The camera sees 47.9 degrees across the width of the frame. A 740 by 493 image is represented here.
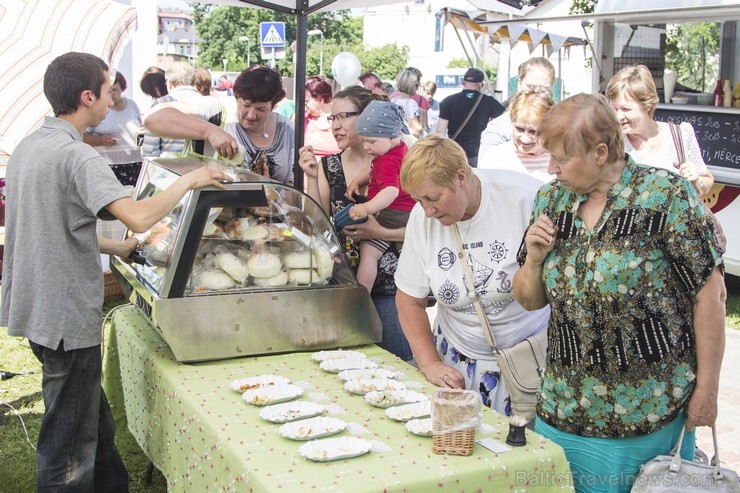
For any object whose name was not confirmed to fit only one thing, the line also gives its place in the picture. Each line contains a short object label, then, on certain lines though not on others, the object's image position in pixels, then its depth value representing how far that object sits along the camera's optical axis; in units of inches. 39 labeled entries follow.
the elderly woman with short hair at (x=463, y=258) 104.4
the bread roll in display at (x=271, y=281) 121.2
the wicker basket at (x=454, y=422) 82.6
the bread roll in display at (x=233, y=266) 119.9
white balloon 525.0
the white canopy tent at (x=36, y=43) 175.0
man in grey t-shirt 110.0
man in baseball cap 360.5
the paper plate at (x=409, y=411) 93.6
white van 1690.5
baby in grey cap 134.4
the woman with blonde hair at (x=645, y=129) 155.9
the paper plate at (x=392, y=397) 98.0
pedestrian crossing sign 666.2
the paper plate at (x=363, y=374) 108.1
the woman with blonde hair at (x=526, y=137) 144.9
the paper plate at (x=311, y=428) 88.0
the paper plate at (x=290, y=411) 93.2
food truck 262.1
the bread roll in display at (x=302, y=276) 123.3
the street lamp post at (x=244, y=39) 2157.2
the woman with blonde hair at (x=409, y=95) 388.8
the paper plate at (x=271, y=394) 98.5
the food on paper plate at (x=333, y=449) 82.5
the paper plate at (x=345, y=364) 112.5
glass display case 115.2
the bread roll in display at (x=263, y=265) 121.1
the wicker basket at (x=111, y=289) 259.1
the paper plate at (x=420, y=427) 88.8
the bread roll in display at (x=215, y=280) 118.3
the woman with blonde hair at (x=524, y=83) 196.9
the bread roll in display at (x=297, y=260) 123.7
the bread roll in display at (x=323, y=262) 125.1
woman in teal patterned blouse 85.0
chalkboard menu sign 271.9
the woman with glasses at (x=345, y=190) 138.1
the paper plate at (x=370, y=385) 103.0
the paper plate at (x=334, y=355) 117.1
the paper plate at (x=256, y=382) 103.9
